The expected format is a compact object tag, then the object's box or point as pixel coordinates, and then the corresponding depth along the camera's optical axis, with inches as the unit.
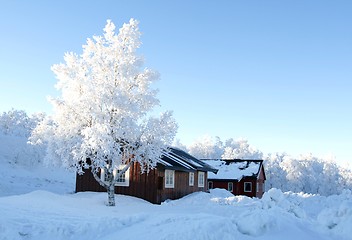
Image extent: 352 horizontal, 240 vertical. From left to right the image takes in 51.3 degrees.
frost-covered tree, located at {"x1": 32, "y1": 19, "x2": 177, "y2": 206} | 890.7
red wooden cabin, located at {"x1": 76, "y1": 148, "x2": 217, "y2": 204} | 1059.9
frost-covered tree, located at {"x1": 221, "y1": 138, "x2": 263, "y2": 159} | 3749.0
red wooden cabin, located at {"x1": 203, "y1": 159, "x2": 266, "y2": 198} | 1846.7
